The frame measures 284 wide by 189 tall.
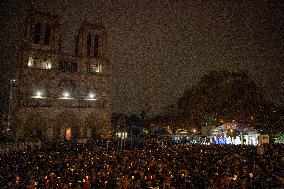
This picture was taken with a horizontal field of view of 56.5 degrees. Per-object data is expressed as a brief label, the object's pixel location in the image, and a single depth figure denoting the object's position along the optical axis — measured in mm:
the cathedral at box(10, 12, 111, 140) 49000
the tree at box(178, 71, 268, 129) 45906
